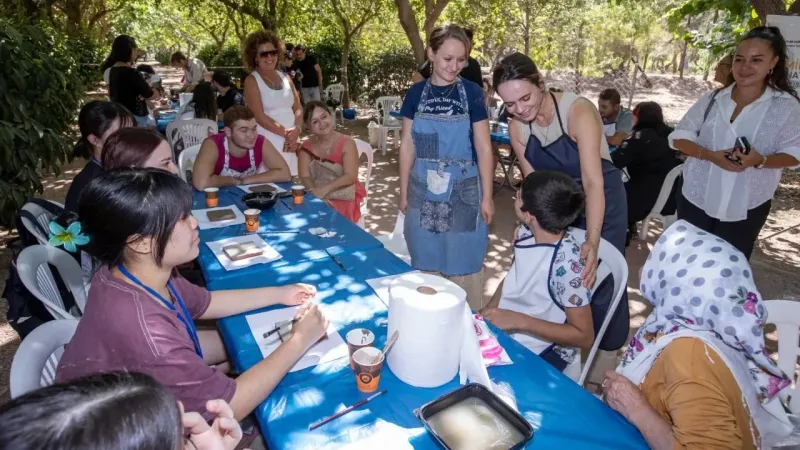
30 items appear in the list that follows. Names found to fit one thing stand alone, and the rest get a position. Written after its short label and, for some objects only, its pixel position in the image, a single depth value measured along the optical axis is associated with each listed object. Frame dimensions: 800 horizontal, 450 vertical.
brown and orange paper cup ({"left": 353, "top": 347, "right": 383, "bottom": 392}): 1.34
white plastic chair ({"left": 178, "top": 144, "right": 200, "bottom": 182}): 3.93
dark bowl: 2.91
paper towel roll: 1.26
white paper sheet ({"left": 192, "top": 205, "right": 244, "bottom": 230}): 2.66
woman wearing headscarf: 1.18
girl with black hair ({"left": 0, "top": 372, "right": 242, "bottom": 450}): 0.68
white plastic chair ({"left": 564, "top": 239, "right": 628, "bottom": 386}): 1.92
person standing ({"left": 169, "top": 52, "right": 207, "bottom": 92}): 9.62
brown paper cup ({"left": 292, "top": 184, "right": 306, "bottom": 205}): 3.06
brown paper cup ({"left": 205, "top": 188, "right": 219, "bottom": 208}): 2.96
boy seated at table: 1.83
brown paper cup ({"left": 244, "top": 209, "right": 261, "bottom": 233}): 2.56
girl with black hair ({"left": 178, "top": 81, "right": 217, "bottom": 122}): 5.79
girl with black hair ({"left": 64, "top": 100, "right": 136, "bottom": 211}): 2.62
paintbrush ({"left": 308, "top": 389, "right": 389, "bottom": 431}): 1.26
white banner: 3.66
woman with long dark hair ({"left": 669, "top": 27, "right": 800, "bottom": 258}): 2.68
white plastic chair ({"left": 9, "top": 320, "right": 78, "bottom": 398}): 1.30
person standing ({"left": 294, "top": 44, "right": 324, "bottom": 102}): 9.74
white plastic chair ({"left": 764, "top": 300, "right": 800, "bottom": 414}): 1.71
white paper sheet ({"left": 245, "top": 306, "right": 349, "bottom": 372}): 1.53
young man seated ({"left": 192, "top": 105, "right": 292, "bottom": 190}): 3.36
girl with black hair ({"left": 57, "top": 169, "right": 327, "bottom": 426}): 1.29
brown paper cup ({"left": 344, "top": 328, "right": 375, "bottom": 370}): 1.45
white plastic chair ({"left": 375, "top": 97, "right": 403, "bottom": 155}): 8.01
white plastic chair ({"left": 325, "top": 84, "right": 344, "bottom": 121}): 11.27
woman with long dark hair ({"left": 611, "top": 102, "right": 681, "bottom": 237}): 4.20
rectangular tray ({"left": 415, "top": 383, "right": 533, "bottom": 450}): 1.19
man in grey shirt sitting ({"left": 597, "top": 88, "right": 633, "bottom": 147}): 5.28
